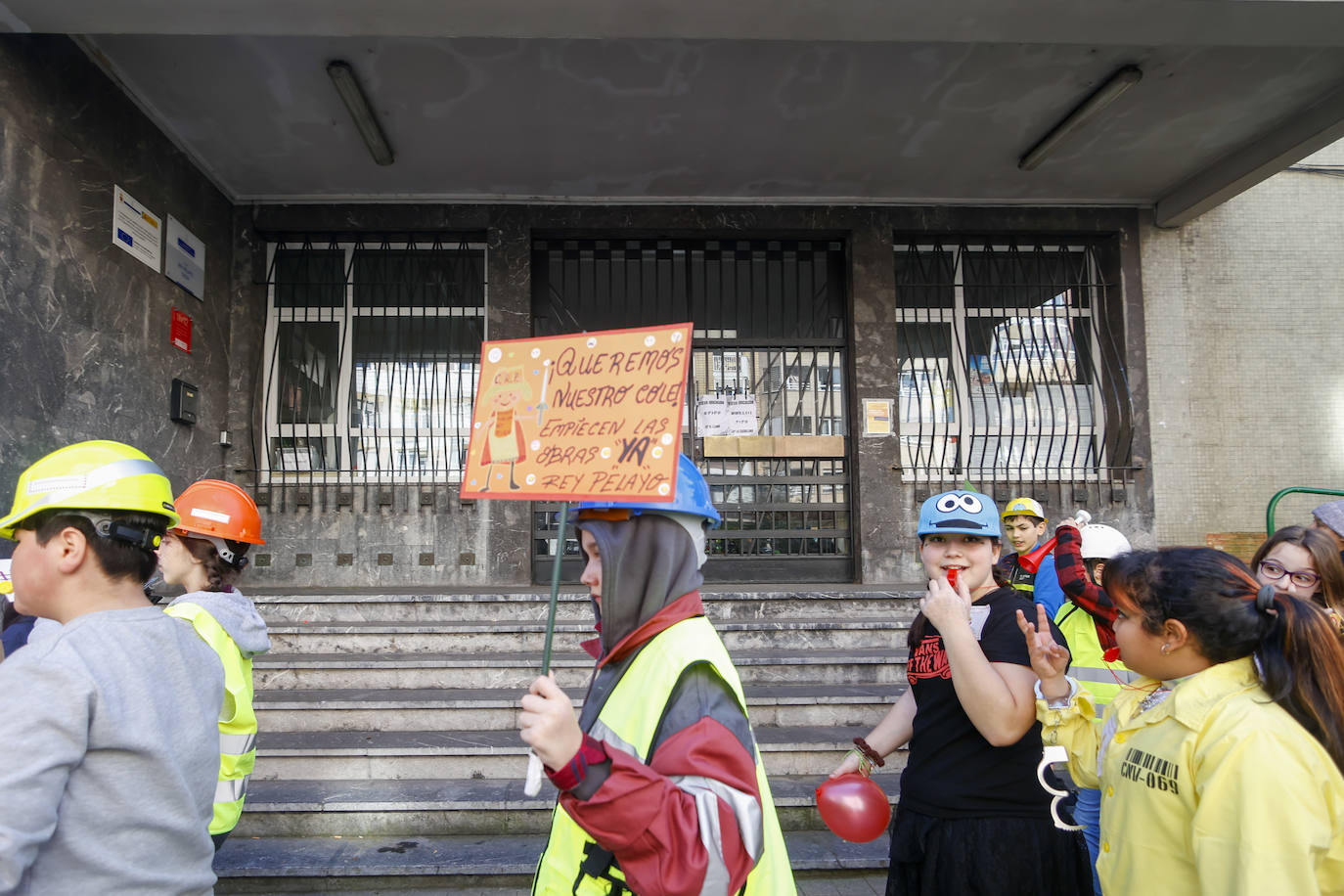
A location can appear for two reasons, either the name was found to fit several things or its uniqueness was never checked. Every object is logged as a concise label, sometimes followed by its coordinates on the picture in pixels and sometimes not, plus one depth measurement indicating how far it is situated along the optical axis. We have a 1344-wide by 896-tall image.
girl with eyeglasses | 2.43
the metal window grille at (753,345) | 7.29
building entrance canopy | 4.42
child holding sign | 1.24
